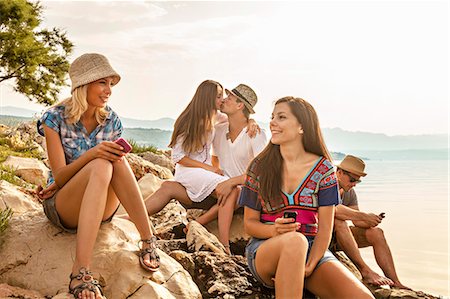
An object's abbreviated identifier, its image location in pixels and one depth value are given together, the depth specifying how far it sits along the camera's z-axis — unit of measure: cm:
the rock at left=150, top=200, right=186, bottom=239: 694
